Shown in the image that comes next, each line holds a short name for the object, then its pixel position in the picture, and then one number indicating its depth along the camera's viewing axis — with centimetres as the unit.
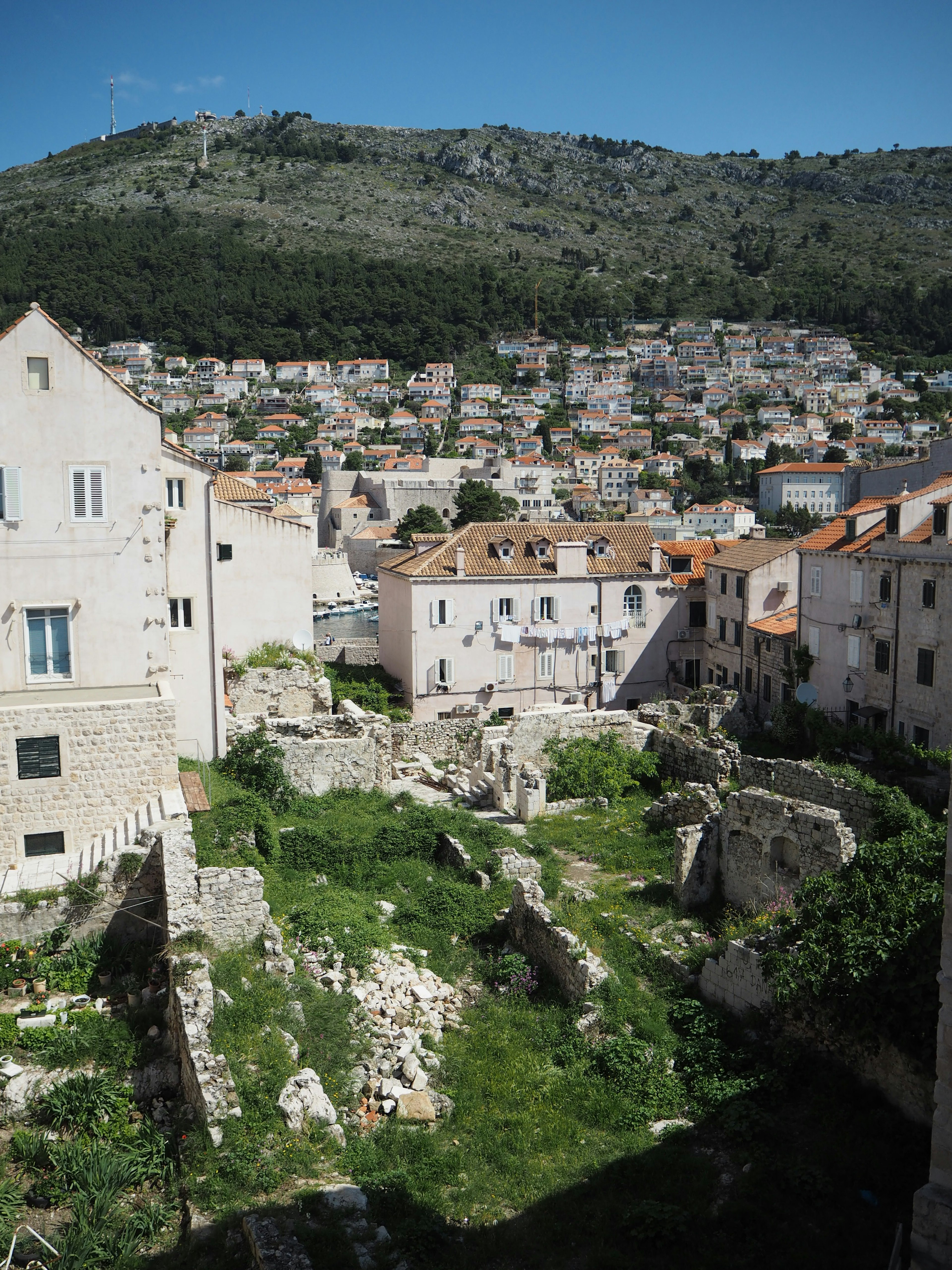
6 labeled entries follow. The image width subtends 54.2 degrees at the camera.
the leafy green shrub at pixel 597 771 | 2608
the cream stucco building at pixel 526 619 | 3666
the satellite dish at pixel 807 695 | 3216
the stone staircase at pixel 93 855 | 1645
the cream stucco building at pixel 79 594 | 1792
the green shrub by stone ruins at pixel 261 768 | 2273
